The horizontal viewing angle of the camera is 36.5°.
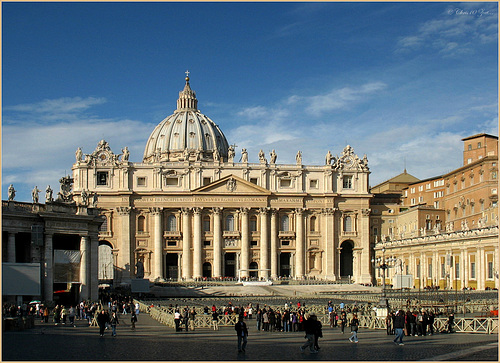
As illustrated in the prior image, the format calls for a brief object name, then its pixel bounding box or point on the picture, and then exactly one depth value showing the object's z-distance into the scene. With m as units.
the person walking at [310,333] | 22.52
